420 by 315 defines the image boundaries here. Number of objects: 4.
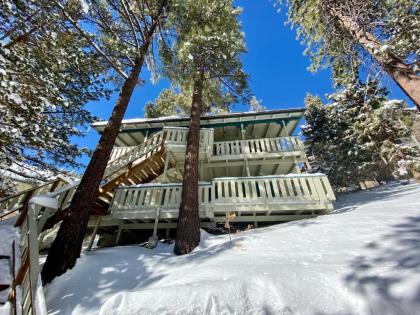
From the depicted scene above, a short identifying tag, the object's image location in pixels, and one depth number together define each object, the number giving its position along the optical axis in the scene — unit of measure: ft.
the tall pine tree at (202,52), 30.36
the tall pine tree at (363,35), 17.63
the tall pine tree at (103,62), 13.78
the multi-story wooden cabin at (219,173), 23.11
